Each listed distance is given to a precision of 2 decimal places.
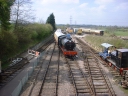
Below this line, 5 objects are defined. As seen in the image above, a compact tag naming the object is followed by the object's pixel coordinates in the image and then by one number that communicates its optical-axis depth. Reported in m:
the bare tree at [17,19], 21.47
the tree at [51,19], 58.82
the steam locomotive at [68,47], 17.57
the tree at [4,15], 12.10
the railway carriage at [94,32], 50.29
